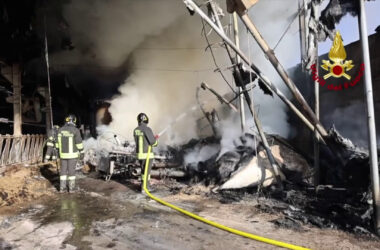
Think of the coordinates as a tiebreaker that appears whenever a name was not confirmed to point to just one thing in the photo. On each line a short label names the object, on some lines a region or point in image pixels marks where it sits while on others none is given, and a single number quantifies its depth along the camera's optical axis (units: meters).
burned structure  5.05
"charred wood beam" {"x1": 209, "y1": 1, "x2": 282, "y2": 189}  5.88
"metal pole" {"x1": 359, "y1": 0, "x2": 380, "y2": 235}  3.46
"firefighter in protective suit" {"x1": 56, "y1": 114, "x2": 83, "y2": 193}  6.60
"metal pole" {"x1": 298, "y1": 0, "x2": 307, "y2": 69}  6.95
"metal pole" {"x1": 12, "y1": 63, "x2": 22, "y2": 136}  9.38
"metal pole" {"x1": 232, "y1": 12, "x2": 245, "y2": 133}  7.70
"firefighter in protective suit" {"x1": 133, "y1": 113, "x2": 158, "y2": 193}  6.54
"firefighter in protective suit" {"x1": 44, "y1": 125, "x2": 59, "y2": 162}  7.06
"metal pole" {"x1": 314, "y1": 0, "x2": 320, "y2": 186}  5.29
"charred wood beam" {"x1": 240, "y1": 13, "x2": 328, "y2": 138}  5.14
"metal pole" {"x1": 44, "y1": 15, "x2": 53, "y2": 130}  11.37
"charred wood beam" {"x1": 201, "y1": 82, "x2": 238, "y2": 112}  8.43
